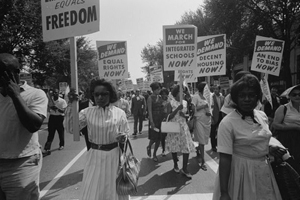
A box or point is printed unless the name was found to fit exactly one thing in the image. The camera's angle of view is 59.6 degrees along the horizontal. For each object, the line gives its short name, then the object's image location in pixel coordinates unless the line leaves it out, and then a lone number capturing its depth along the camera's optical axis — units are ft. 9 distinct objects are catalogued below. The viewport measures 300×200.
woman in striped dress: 9.18
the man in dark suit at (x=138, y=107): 37.03
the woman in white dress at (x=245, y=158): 7.22
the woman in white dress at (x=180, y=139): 17.62
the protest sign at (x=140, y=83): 61.61
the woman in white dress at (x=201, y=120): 19.79
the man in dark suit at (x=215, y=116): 25.30
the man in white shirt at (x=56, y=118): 26.05
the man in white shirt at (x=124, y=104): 28.32
